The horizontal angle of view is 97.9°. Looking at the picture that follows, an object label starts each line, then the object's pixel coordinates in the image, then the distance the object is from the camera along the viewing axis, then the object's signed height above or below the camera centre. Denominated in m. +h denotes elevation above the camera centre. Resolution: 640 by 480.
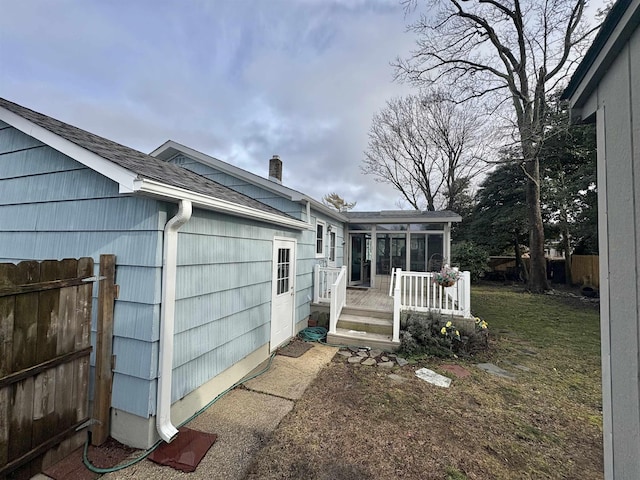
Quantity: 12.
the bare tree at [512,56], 11.30 +9.01
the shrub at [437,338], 5.20 -1.61
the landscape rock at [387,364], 4.70 -1.90
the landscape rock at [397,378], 4.21 -1.91
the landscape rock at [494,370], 4.45 -1.90
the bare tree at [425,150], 18.64 +7.50
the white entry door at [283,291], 5.16 -0.79
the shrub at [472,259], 14.89 -0.21
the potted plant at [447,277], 5.89 -0.48
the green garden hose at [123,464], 2.44 -1.93
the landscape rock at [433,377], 4.12 -1.90
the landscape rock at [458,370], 4.41 -1.89
